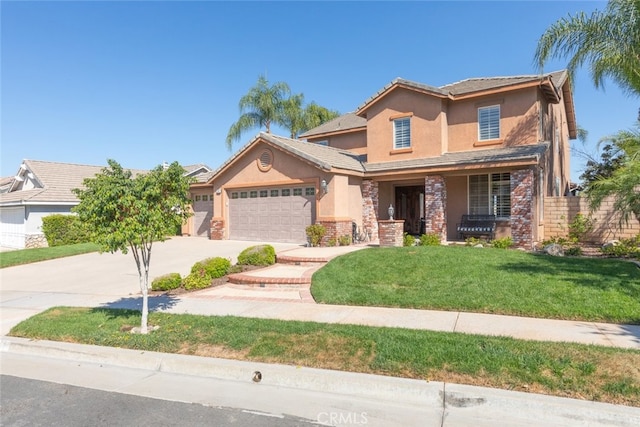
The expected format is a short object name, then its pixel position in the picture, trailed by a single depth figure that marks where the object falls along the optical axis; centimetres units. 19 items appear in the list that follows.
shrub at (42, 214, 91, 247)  2303
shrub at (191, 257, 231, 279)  1128
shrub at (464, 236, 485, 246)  1496
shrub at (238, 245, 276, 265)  1259
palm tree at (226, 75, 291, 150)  3284
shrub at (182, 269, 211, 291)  1051
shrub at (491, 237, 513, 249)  1436
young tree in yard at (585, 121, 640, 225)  1031
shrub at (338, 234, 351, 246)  1652
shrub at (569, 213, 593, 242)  1533
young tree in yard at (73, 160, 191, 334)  658
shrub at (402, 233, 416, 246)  1541
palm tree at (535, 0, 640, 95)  1086
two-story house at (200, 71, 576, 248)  1579
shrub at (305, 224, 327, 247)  1638
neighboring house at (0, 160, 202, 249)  2422
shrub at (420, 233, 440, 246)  1498
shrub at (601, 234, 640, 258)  1221
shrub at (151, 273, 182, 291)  1050
